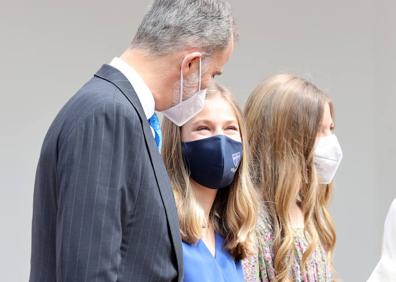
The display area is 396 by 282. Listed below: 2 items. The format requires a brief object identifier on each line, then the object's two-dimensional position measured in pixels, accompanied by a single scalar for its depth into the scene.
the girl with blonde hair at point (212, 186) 4.20
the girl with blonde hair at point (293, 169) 4.87
